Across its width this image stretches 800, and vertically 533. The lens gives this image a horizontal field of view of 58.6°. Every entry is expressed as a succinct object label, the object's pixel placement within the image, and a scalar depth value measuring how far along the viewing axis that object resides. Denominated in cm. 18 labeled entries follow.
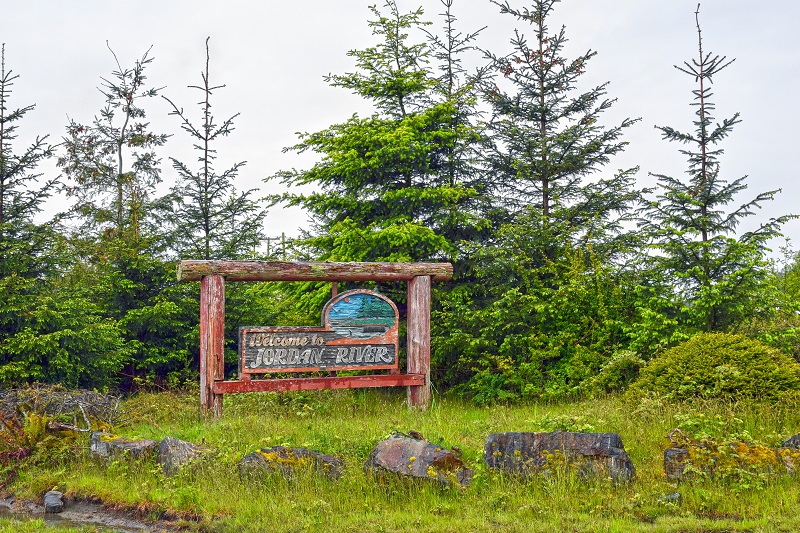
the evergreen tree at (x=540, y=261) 1378
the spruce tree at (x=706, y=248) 1254
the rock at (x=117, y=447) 939
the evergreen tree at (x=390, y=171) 1452
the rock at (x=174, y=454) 885
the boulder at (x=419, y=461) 808
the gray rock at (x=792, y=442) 826
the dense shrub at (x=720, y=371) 1012
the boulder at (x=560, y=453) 800
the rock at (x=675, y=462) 799
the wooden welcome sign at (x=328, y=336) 1186
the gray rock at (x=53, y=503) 852
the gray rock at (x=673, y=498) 747
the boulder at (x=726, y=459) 790
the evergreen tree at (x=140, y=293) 1563
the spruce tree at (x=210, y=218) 1641
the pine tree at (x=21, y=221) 1427
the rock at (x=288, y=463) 842
